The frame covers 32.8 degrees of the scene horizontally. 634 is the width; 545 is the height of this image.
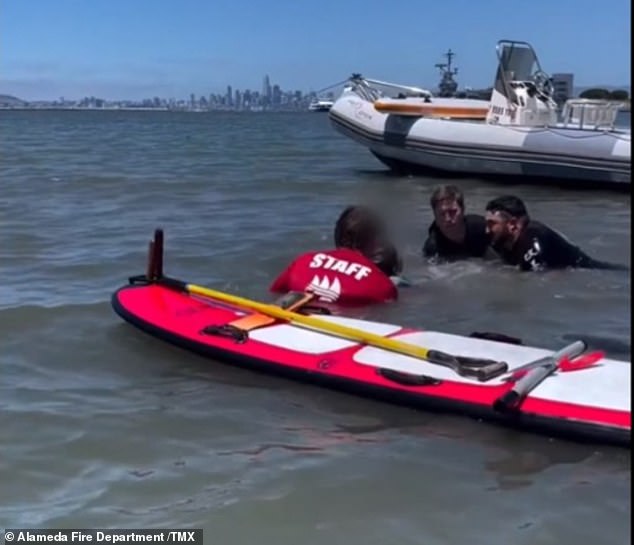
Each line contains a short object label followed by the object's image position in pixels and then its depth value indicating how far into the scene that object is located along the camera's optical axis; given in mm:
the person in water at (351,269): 6160
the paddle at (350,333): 4533
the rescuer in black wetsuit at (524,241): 6965
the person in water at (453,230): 7008
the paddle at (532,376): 4203
